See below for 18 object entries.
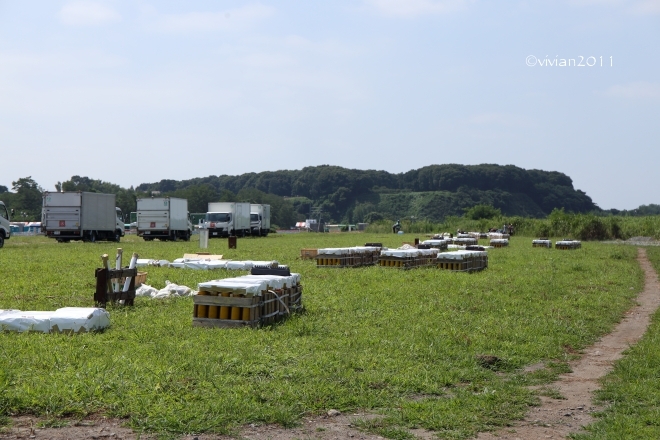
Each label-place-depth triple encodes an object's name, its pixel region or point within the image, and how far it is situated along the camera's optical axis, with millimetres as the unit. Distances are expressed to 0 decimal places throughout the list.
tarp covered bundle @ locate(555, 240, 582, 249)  38562
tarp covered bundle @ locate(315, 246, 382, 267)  22578
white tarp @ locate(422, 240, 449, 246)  31398
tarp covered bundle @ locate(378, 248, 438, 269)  22047
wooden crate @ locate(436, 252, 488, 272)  21641
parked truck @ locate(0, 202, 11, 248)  33031
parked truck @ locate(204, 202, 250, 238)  52188
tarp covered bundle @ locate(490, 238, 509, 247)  40500
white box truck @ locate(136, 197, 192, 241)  45156
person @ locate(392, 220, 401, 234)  72938
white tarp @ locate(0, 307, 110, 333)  9766
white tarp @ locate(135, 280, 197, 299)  14211
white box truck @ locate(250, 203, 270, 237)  59384
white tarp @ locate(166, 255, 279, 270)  20141
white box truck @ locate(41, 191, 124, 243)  39250
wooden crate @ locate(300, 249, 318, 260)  26539
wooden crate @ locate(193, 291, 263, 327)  10531
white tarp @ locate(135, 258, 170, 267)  21681
